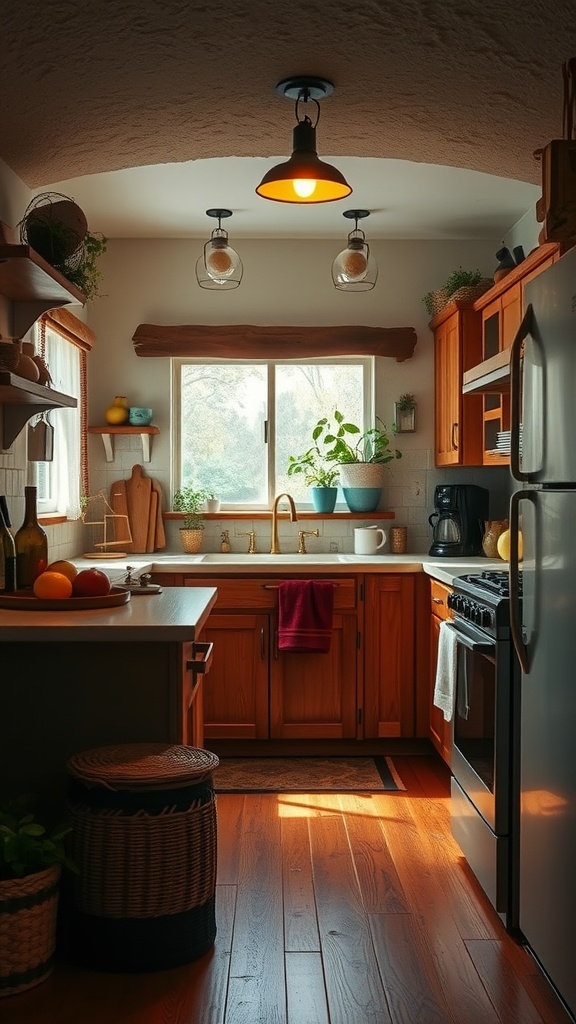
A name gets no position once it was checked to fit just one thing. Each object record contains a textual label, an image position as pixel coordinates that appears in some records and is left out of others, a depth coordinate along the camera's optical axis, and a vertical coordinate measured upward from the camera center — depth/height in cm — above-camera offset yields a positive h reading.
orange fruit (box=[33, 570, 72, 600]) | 289 -28
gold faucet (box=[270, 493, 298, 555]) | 538 -20
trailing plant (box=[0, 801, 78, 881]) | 245 -87
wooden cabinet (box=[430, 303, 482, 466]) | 492 +49
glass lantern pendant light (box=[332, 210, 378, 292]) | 480 +106
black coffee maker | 516 -16
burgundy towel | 472 -59
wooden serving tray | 286 -32
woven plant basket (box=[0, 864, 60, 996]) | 240 -106
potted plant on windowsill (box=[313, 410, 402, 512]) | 542 +19
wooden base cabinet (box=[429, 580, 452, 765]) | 429 -78
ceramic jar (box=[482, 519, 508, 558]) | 506 -24
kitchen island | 272 -56
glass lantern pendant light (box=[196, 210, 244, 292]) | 480 +107
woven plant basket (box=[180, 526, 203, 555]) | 541 -27
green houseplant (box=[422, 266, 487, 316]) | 489 +101
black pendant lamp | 287 +95
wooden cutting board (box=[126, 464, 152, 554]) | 541 -9
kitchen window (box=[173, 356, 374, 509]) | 559 +41
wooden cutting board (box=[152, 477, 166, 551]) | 546 -23
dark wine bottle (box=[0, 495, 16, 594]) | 311 -20
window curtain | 490 +42
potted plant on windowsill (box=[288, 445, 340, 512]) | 548 +8
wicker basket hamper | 252 -92
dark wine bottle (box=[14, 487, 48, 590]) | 323 -19
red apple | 296 -28
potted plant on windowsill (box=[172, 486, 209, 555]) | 542 -15
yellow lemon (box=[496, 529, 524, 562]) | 444 -25
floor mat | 435 -128
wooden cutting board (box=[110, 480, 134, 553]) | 542 -8
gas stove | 294 -35
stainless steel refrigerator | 226 -31
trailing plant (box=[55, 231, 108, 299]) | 343 +78
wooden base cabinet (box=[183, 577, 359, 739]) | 482 -87
